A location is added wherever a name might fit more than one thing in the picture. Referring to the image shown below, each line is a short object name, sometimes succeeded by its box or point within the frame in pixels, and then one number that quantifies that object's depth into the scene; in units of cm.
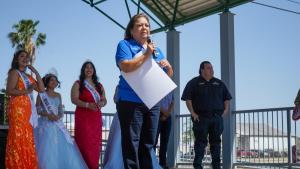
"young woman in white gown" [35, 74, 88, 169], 599
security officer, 630
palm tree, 2506
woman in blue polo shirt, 305
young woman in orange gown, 546
